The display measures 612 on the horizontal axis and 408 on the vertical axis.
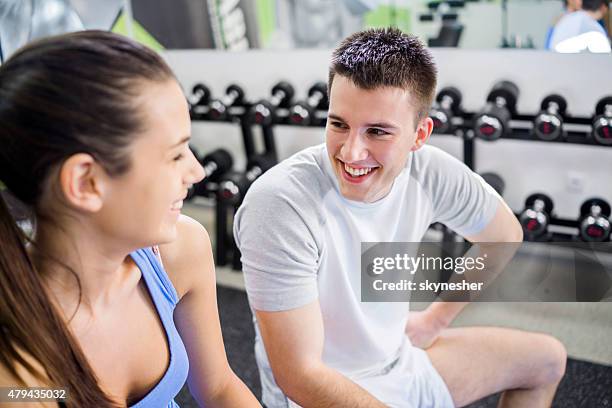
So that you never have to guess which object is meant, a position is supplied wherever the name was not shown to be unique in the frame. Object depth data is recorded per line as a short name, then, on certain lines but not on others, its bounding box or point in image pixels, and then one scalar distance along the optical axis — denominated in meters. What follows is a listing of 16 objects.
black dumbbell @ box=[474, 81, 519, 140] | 2.16
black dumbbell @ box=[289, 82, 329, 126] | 2.50
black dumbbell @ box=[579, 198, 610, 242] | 2.07
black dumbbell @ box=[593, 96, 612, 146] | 2.00
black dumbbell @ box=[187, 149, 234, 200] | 2.81
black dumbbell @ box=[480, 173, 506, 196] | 2.32
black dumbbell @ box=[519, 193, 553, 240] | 2.18
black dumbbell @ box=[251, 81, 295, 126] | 2.62
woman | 0.73
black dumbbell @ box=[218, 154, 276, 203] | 2.56
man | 1.11
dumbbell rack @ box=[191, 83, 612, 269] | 2.17
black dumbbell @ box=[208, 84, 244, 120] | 2.74
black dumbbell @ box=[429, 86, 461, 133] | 2.25
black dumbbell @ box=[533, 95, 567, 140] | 2.10
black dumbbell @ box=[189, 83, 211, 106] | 2.89
